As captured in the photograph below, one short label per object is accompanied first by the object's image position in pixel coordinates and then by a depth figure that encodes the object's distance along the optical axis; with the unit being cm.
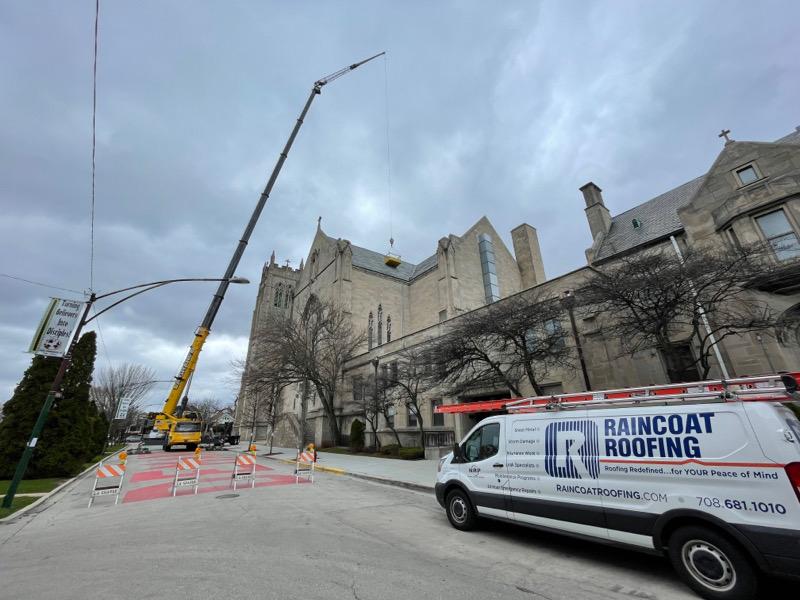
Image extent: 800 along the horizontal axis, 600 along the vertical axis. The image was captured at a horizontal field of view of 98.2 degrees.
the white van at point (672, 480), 353
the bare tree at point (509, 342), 1466
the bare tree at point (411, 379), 1881
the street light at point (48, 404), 855
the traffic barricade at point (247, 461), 1145
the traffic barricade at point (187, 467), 1038
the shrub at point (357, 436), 2689
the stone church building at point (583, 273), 1303
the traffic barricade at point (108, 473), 881
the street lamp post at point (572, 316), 1462
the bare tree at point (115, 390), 4831
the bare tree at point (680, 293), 1103
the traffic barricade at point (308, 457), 1270
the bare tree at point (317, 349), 2855
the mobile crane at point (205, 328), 2184
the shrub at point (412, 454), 2042
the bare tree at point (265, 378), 2789
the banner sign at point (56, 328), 980
